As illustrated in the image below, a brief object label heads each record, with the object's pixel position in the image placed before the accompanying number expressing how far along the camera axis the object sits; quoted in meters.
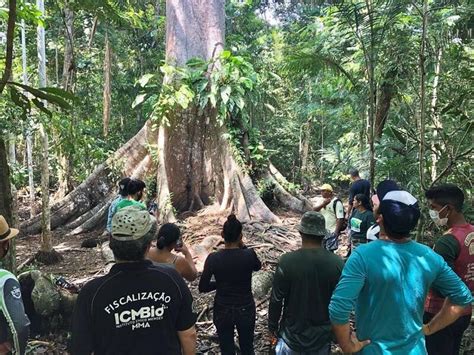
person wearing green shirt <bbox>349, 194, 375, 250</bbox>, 5.36
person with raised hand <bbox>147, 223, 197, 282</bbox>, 3.28
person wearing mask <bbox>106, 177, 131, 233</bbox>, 5.11
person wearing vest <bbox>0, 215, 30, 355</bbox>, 2.23
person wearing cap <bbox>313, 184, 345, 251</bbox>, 6.27
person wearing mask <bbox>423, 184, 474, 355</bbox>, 2.94
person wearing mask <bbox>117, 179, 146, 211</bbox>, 5.09
